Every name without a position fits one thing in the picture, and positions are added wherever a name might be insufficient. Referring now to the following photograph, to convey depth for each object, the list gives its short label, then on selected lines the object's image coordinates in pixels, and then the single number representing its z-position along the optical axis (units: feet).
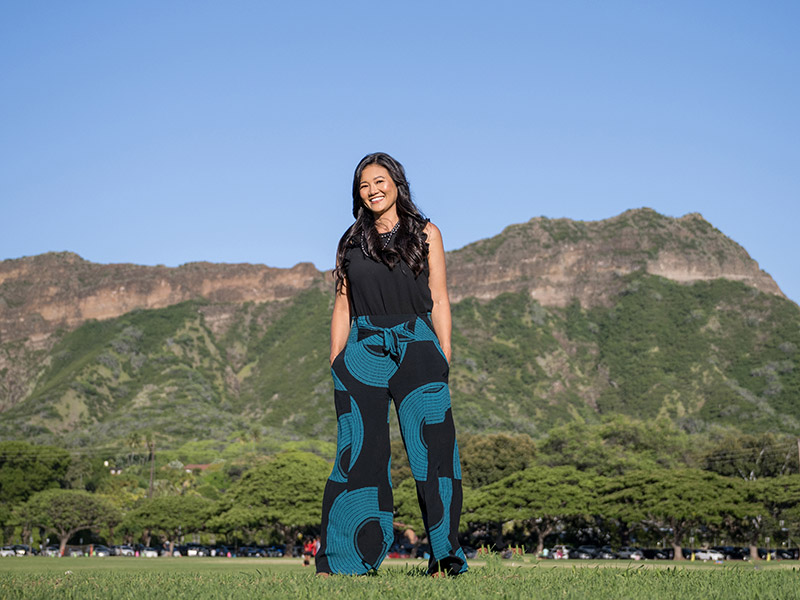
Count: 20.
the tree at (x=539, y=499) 173.58
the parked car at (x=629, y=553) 178.40
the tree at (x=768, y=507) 158.51
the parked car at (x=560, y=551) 179.92
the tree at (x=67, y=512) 205.26
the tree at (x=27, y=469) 252.83
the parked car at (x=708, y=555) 175.19
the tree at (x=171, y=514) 197.29
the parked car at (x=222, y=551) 211.86
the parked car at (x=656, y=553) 186.16
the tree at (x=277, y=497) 183.11
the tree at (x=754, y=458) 234.17
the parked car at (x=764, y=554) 184.49
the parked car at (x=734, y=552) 186.09
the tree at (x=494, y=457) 226.17
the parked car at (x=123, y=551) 200.54
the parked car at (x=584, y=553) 185.78
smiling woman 19.07
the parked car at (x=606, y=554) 180.65
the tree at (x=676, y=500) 156.25
